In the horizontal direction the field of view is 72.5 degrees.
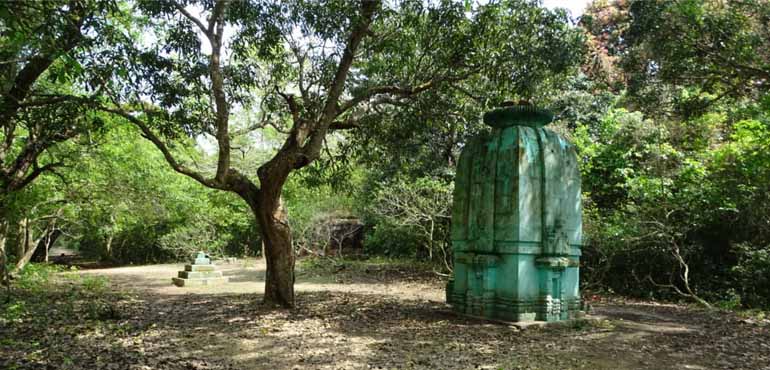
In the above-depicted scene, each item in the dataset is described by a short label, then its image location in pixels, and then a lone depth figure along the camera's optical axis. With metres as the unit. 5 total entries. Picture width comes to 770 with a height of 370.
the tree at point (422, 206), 14.93
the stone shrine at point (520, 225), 8.65
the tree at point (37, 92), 5.86
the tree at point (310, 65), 8.70
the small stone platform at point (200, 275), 15.28
